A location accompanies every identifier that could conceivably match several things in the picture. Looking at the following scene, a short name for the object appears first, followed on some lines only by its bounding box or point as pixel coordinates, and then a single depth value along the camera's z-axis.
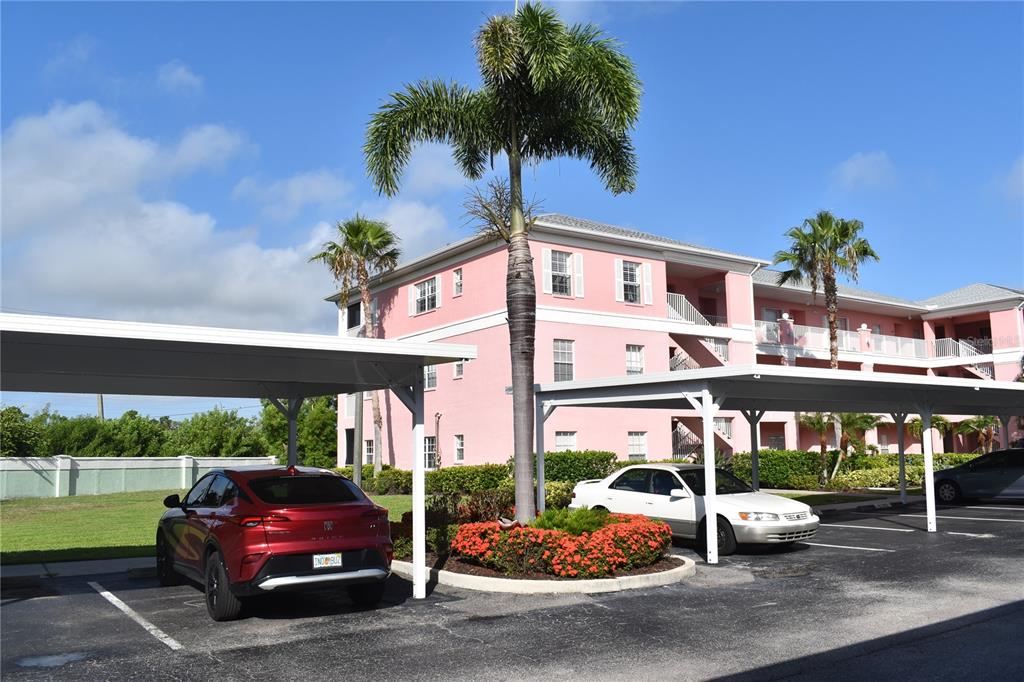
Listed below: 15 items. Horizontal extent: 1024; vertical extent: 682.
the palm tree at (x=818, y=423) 33.84
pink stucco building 29.58
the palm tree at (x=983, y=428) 39.94
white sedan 14.03
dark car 22.86
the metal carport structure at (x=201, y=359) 8.71
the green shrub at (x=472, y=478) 27.84
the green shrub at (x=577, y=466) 27.03
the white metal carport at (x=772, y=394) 13.97
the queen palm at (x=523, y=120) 13.64
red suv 8.74
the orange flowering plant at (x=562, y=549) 11.44
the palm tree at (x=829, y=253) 33.81
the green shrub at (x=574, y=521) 12.58
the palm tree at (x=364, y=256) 35.28
